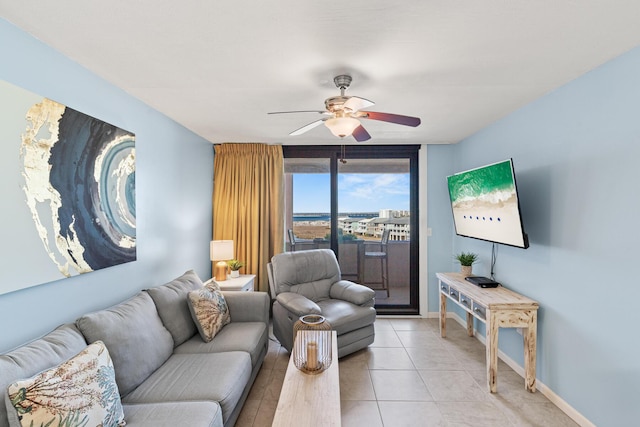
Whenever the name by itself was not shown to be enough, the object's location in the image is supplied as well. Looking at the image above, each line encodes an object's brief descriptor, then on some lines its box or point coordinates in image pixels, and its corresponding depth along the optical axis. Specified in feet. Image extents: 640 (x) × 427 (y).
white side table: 10.90
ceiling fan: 6.52
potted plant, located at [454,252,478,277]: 11.01
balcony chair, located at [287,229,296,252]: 14.33
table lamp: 11.55
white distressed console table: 7.88
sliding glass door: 13.91
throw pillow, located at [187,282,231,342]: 7.79
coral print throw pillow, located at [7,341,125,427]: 3.81
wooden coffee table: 4.95
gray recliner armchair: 9.53
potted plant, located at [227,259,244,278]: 12.14
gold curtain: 13.29
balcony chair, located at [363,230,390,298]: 14.57
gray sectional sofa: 4.78
